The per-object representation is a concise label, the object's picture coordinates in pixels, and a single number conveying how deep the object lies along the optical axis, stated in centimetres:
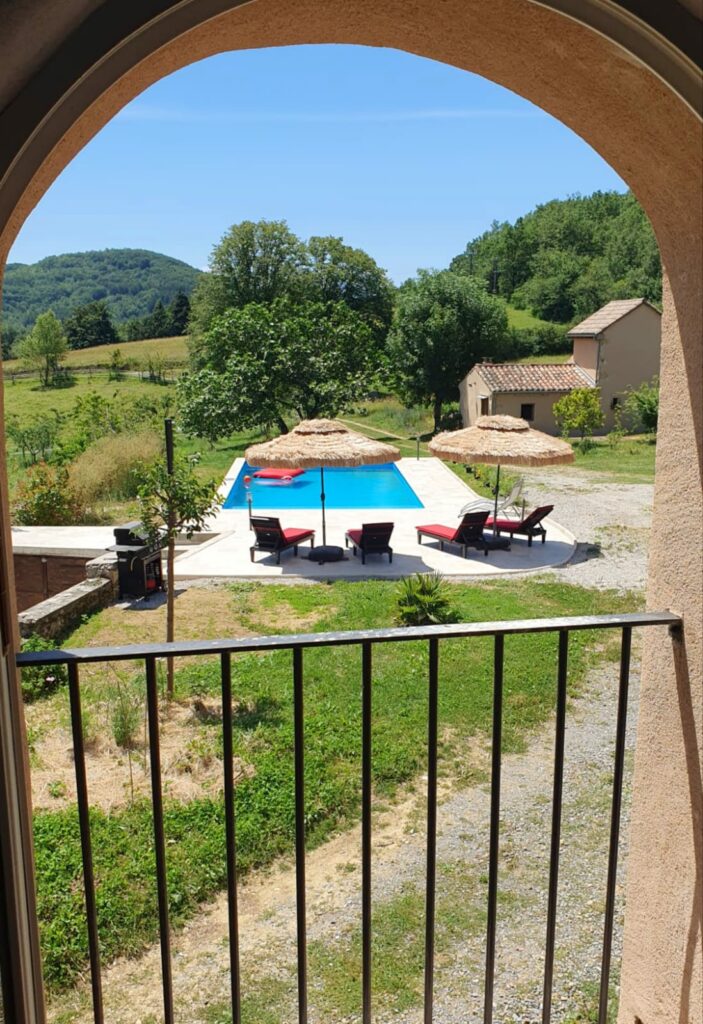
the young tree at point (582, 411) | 2336
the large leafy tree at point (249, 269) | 4006
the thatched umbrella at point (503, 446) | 1207
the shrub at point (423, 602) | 843
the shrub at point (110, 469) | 1592
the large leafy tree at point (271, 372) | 2377
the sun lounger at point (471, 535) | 1145
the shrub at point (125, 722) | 575
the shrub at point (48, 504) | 1389
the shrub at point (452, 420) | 2800
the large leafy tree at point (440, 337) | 2855
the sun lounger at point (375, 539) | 1122
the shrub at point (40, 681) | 670
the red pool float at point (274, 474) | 1994
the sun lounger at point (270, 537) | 1131
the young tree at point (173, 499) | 716
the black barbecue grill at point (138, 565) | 956
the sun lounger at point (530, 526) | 1209
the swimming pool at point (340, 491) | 1717
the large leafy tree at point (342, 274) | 4216
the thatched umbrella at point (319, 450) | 1170
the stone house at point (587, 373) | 2516
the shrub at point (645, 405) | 2434
